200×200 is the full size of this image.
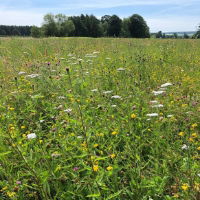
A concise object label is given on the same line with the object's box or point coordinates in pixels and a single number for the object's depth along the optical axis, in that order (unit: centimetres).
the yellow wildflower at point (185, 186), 169
